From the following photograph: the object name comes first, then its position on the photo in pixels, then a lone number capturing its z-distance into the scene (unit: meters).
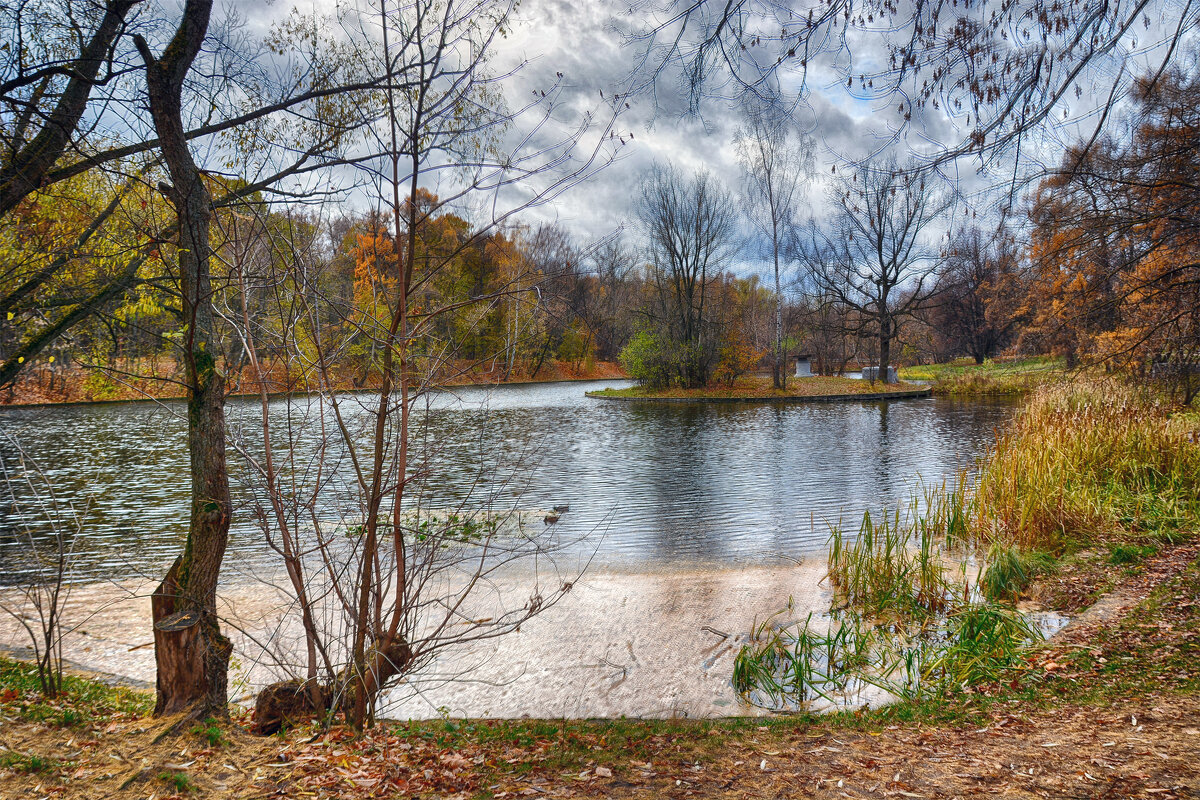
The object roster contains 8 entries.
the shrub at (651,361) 33.69
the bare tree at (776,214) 28.47
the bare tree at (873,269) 32.59
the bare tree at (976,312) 38.31
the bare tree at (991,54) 3.54
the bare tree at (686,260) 33.50
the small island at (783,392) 30.00
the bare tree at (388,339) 3.18
